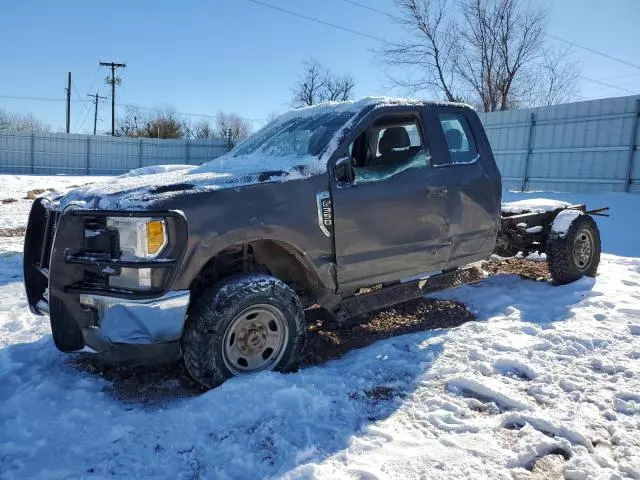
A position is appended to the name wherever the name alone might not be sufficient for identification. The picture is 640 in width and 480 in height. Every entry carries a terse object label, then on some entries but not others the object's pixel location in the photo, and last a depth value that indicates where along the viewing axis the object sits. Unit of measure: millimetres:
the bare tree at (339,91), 49569
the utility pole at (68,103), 49859
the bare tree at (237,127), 57044
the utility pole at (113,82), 48688
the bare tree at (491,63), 26172
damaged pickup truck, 3037
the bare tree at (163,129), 49950
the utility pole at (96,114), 58062
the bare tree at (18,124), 61197
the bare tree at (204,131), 62250
